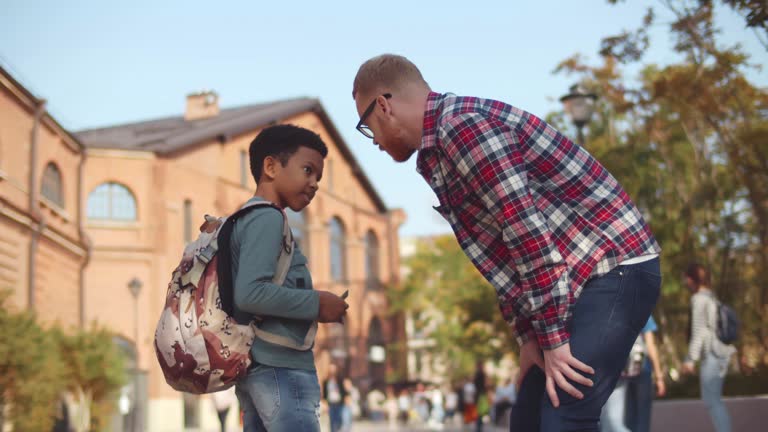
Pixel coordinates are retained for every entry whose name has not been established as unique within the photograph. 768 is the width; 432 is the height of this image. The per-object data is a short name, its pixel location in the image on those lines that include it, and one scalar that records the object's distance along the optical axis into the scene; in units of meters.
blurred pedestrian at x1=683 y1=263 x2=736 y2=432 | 8.09
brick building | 28.02
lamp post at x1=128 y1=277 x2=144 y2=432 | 28.86
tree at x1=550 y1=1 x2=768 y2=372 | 14.62
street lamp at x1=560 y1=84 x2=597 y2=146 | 15.45
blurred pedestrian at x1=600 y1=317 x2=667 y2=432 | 7.00
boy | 3.27
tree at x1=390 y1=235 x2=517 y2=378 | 49.16
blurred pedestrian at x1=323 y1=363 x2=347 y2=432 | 19.14
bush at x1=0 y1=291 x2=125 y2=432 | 13.45
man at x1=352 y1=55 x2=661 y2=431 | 2.58
